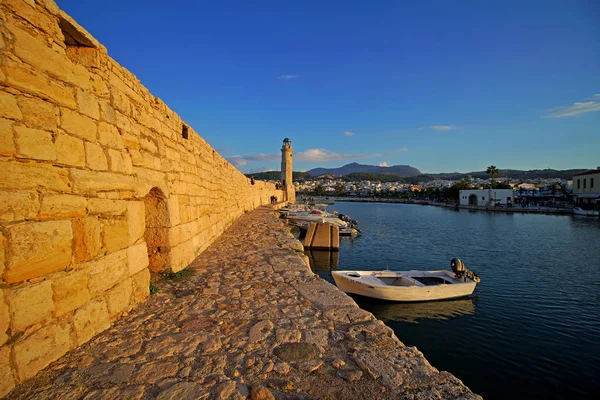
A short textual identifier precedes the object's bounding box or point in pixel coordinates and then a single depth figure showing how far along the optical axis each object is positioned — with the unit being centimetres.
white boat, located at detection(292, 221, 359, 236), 2509
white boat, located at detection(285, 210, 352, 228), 2603
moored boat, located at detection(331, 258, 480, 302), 1064
